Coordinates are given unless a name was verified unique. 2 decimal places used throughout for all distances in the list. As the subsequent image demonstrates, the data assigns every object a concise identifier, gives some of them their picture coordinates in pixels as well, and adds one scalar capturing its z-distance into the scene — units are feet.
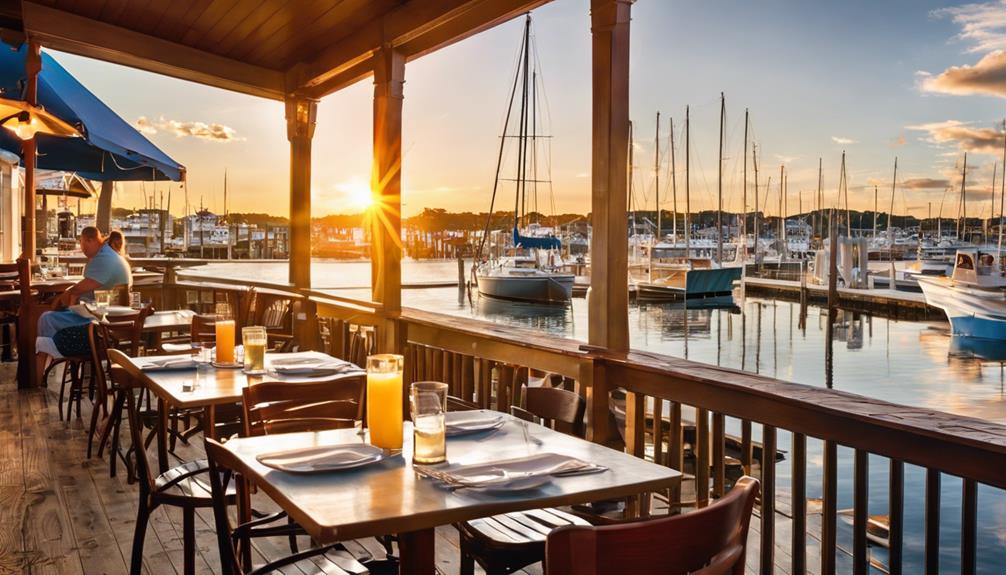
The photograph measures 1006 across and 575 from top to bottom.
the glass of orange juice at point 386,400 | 6.33
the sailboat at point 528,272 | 77.25
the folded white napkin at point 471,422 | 7.04
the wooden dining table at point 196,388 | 9.02
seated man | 19.15
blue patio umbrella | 24.46
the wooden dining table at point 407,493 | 4.73
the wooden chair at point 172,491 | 8.34
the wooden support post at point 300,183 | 22.34
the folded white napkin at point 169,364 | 10.82
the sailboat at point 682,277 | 123.85
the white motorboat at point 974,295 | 74.49
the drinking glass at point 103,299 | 18.70
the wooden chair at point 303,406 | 8.05
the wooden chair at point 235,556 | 6.00
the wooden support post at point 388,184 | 17.19
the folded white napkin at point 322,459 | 5.64
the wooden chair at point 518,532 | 7.00
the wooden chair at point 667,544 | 3.36
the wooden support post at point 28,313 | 21.43
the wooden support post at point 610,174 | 10.84
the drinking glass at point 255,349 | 10.57
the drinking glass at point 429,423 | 5.85
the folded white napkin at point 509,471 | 5.40
